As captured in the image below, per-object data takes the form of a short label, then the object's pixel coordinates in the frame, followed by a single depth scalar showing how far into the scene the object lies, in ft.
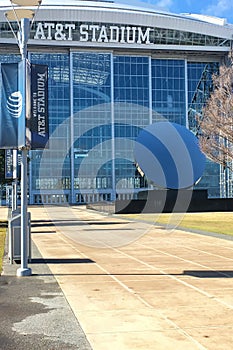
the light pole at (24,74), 38.73
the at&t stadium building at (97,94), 274.57
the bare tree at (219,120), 115.03
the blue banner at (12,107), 38.68
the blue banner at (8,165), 96.84
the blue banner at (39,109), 39.24
